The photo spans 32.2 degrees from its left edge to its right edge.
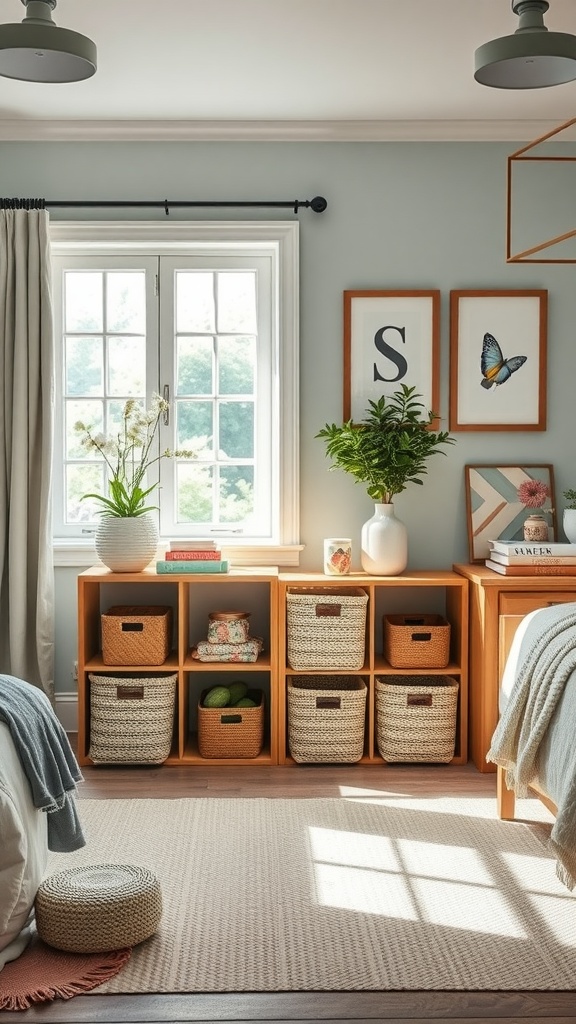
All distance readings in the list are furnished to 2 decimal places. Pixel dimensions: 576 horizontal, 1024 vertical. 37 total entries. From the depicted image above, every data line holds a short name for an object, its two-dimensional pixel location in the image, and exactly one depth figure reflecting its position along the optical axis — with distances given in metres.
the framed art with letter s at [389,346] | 4.35
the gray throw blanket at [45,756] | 2.51
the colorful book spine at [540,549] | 3.99
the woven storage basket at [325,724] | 4.01
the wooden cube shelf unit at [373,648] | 4.05
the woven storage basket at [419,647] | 4.07
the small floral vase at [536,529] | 4.17
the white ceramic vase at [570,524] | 4.17
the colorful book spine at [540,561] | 3.97
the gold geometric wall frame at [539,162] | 4.27
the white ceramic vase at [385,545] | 4.13
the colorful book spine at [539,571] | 3.96
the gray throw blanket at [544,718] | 2.34
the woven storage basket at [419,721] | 4.02
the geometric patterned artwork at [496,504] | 4.36
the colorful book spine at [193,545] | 4.09
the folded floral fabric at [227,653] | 4.07
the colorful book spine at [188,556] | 4.06
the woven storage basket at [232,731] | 4.04
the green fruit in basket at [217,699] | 4.09
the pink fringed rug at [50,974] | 2.25
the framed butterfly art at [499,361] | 4.36
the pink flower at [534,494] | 4.24
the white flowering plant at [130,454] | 4.09
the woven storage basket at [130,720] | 3.97
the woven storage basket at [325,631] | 4.04
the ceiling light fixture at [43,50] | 2.52
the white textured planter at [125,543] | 4.01
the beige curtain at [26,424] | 4.18
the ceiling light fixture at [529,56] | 2.49
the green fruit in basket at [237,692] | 4.16
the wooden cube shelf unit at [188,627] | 4.02
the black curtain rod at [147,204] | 4.24
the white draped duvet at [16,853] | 2.25
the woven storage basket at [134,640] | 4.02
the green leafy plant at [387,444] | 4.08
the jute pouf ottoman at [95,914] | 2.41
